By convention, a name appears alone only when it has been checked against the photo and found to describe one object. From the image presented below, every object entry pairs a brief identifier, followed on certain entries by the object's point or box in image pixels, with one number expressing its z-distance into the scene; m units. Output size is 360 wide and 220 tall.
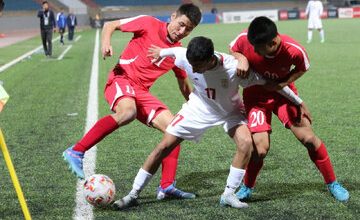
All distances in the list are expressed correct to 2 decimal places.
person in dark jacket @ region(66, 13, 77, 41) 35.69
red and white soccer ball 4.90
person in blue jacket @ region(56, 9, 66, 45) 32.20
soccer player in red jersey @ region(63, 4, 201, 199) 5.33
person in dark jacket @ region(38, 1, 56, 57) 22.86
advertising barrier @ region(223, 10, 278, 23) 57.28
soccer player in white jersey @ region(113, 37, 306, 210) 4.85
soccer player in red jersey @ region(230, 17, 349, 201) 4.86
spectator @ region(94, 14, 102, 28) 55.42
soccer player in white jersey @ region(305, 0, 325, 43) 27.48
